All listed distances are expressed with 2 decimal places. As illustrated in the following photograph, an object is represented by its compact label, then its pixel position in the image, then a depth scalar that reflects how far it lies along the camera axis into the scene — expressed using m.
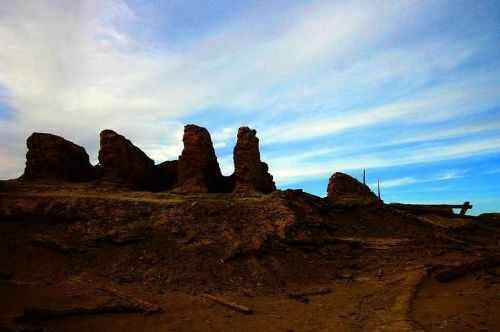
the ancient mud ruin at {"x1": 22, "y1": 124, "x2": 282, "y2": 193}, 25.73
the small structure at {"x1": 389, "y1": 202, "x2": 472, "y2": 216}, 26.90
